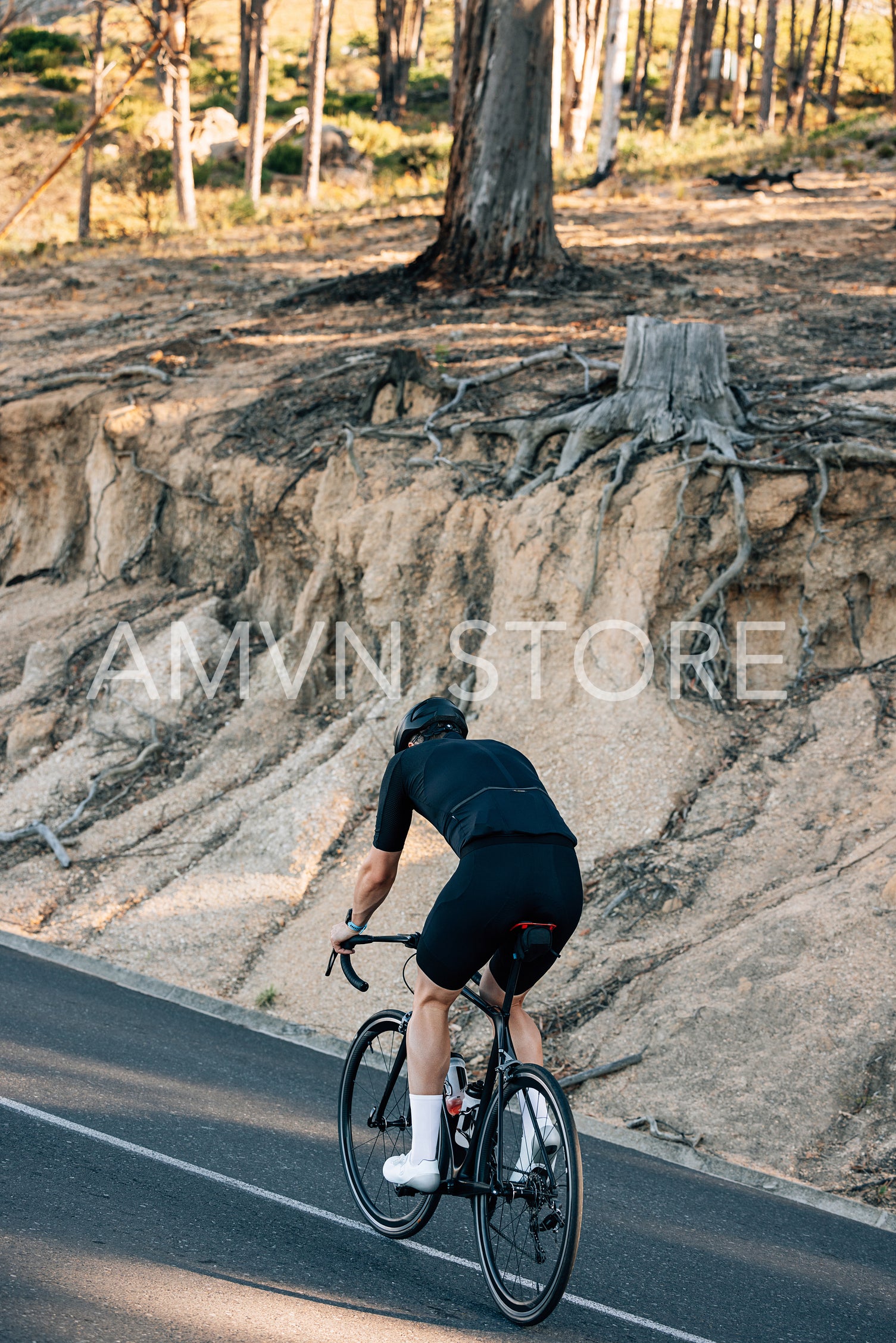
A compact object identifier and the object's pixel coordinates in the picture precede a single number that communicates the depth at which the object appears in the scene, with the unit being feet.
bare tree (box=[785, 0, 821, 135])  127.85
